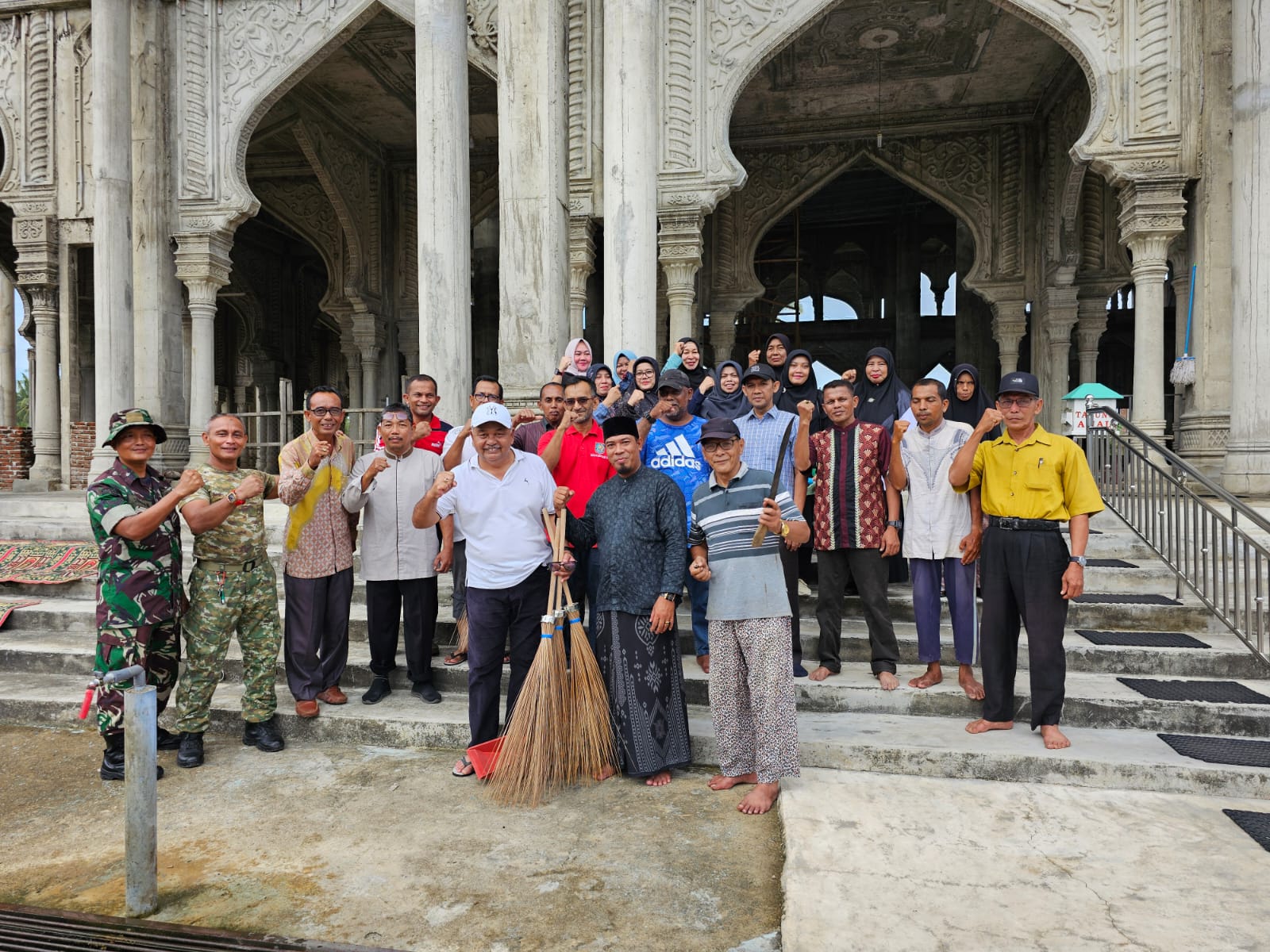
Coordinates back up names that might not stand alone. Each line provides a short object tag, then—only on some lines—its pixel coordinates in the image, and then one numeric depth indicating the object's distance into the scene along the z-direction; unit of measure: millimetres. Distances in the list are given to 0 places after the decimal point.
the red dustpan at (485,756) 3627
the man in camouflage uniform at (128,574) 3607
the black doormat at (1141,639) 4766
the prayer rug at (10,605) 5845
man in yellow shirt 3652
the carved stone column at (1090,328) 12555
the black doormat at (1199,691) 4070
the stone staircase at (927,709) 3531
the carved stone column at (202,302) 9578
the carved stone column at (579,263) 8359
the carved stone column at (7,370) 13758
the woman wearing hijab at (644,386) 4715
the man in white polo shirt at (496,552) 3709
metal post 2570
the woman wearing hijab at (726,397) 4770
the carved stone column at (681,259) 8516
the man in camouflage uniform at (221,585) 3818
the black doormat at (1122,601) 5266
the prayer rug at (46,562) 6477
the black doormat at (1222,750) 3479
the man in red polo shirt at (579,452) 4156
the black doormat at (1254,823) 2916
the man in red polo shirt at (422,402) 4711
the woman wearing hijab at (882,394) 5047
